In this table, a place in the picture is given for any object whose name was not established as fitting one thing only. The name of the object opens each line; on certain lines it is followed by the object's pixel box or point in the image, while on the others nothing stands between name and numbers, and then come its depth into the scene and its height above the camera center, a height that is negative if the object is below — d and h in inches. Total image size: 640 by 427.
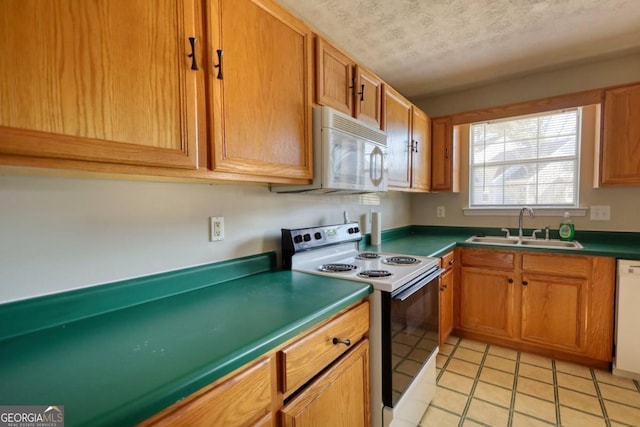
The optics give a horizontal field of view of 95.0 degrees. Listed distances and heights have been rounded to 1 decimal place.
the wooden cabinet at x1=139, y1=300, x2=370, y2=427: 26.5 -21.2
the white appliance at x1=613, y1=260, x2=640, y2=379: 75.4 -31.8
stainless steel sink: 92.6 -15.2
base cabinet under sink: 81.0 -31.6
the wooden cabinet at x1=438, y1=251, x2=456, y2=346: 88.0 -30.7
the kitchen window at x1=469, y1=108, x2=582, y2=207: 103.4 +14.1
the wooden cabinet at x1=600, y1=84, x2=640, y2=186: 83.8 +17.2
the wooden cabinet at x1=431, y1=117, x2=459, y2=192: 115.1 +17.0
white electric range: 51.2 -20.9
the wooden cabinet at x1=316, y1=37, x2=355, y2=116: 58.1 +26.2
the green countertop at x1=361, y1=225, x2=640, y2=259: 82.0 -14.8
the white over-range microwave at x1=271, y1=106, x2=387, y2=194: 57.2 +10.0
